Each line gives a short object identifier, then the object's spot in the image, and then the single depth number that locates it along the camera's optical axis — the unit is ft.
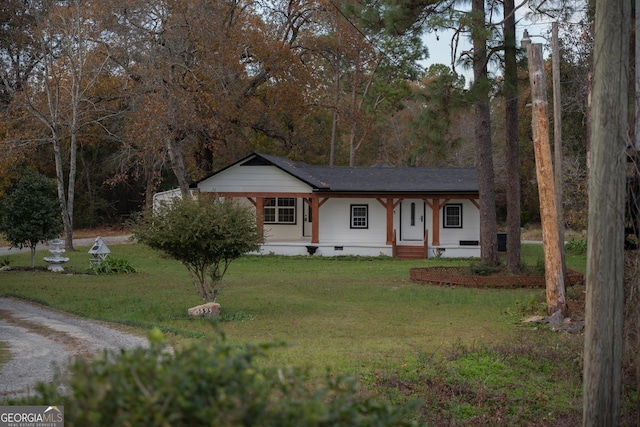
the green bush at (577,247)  114.83
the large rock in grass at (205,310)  49.46
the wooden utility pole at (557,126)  56.44
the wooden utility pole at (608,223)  20.75
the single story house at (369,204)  109.40
